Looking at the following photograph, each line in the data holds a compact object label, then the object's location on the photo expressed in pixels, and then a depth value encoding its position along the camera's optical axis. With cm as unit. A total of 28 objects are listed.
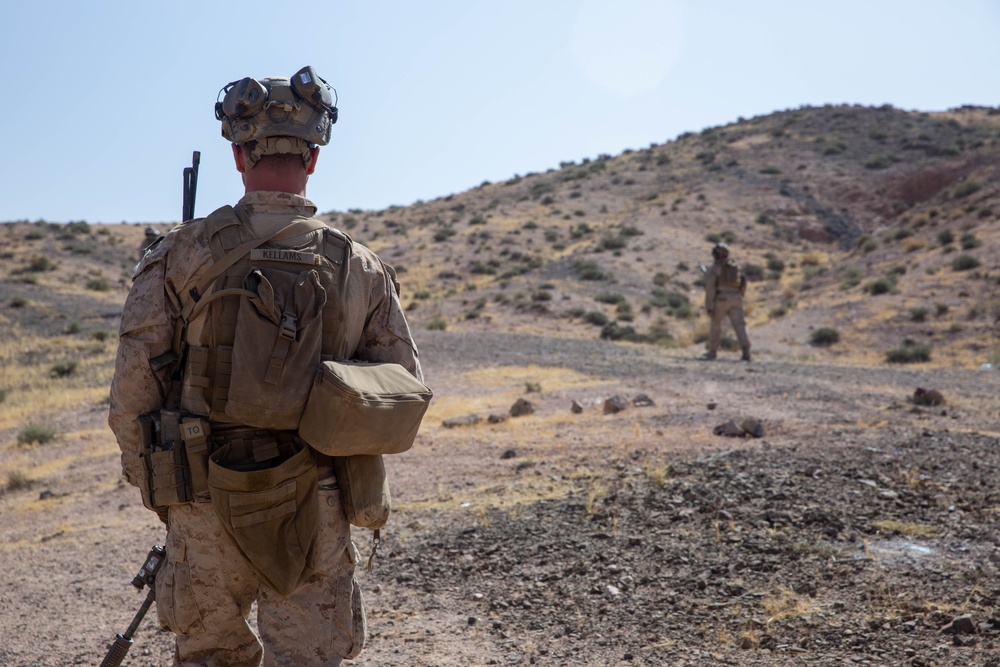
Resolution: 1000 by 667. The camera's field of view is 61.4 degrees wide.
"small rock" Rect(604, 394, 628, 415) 1012
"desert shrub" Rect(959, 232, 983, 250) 2391
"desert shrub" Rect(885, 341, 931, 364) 1673
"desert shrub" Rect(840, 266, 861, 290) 2466
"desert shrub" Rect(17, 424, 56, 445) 1124
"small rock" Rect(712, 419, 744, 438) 818
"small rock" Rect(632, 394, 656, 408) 1030
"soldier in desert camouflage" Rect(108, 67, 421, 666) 254
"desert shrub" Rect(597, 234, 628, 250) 3472
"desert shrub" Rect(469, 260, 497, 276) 3359
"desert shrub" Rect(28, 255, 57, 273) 3509
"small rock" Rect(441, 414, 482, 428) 988
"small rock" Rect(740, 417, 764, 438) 812
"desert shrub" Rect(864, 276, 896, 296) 2239
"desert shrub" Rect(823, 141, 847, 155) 5031
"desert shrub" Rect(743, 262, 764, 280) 3338
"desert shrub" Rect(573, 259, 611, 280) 2950
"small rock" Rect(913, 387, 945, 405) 1013
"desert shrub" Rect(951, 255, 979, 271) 2214
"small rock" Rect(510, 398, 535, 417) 1030
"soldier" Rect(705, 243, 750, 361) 1570
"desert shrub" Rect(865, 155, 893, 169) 4694
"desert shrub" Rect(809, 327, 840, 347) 1953
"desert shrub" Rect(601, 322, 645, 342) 2150
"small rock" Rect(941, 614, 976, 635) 384
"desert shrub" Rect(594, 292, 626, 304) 2633
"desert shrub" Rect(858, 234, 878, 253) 2988
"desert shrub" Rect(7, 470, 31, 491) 910
